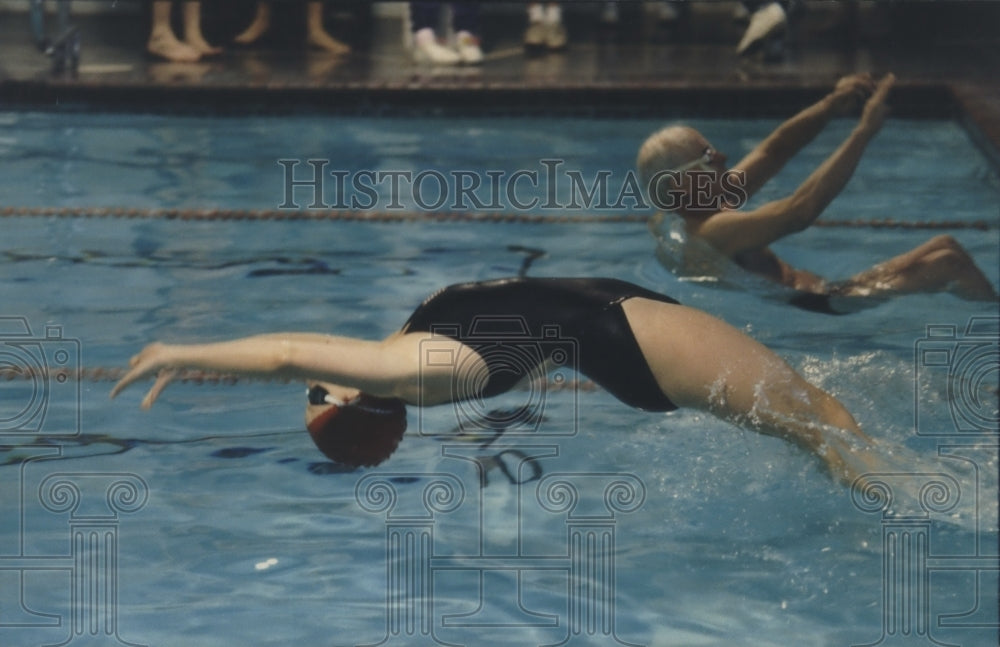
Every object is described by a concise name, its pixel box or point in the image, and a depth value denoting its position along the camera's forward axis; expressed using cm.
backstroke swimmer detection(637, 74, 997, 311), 766
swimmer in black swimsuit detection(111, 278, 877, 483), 557
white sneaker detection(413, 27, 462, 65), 1722
